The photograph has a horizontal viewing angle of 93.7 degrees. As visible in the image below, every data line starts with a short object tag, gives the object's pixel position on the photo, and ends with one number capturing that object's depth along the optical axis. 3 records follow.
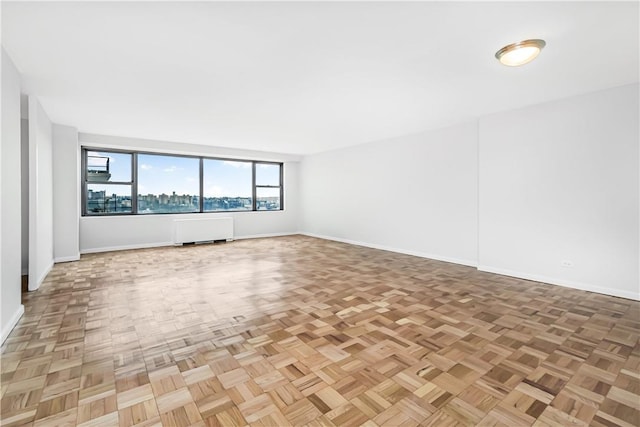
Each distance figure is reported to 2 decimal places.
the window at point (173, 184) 6.08
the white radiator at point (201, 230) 6.59
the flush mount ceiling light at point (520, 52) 2.31
